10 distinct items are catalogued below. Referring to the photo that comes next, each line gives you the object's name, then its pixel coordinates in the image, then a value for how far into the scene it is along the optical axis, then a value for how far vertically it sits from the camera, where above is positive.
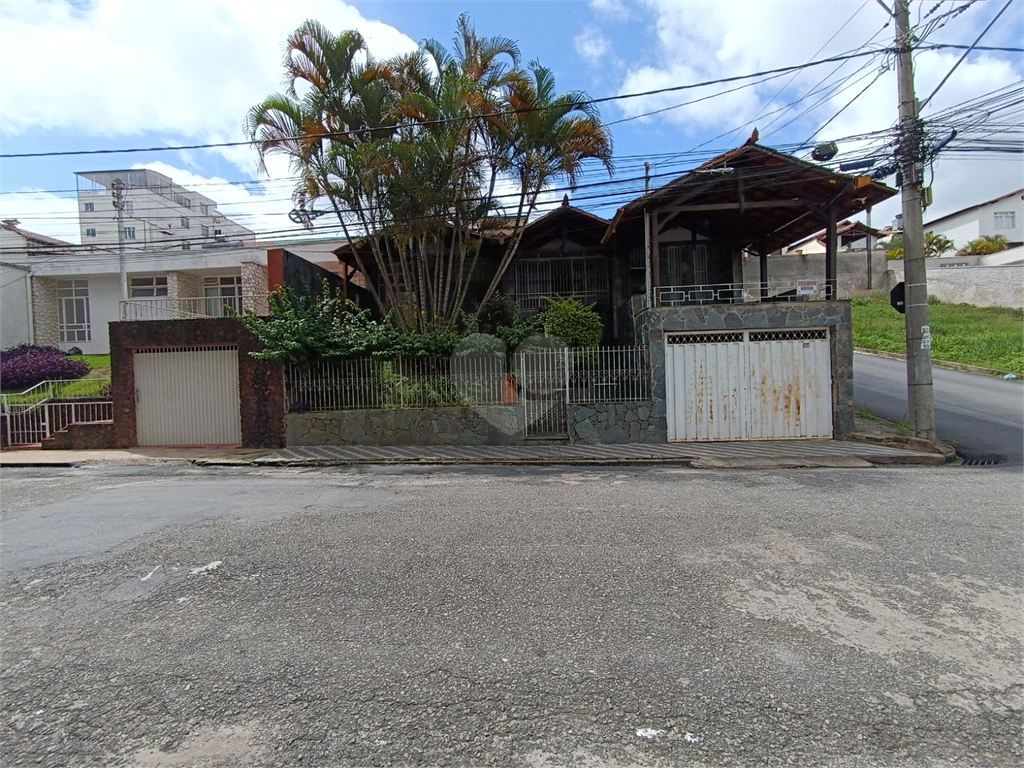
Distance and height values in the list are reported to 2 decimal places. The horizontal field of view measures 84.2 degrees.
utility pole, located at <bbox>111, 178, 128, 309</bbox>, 20.68 +6.60
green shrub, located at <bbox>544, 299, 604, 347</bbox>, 13.45 +0.87
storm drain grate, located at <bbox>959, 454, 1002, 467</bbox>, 9.55 -1.96
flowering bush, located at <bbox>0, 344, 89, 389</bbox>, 17.91 +0.39
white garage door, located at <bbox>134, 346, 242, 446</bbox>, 13.55 -0.51
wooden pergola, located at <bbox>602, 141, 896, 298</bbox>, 12.20 +3.61
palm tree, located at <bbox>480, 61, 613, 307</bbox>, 12.19 +4.96
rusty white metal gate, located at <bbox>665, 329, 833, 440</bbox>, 11.91 -0.68
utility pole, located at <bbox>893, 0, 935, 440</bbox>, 10.05 +1.88
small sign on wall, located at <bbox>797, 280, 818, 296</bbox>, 11.87 +1.38
